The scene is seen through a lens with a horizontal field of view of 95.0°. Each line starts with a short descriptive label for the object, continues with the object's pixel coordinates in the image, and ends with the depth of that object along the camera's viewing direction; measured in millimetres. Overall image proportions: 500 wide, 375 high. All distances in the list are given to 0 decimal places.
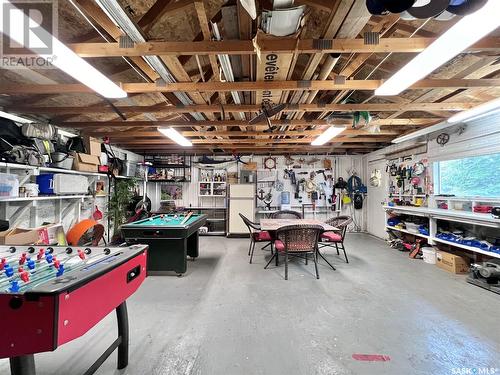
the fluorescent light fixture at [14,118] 3180
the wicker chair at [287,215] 5909
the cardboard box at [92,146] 4785
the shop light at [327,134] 4130
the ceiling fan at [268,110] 3270
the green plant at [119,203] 5848
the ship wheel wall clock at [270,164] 7691
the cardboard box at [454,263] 3913
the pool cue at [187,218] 4167
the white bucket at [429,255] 4422
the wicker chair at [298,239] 3646
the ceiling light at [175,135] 4264
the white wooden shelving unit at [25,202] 3372
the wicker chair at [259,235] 4496
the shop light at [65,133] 4297
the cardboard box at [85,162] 4379
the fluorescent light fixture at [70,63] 1544
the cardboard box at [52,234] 3473
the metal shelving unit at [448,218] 3295
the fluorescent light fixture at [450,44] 1463
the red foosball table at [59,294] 1026
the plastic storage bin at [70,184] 3869
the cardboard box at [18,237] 2912
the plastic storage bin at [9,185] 3020
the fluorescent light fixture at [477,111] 2971
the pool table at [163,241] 3572
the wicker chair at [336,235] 4391
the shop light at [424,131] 4093
